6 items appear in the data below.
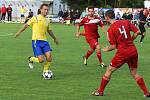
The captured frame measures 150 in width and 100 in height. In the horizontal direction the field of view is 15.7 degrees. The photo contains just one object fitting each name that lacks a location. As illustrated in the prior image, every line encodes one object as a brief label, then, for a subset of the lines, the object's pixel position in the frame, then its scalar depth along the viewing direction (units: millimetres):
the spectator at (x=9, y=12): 59128
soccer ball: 14146
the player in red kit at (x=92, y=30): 17688
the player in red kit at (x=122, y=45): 11039
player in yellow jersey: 14398
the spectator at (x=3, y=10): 58750
